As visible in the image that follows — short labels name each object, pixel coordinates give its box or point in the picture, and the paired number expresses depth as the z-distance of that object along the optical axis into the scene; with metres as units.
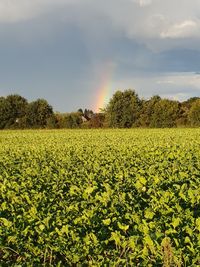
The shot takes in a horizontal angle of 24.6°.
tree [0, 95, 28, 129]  99.45
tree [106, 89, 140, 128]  87.06
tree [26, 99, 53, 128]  98.69
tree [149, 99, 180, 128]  81.56
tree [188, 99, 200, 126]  77.94
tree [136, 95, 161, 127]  84.88
